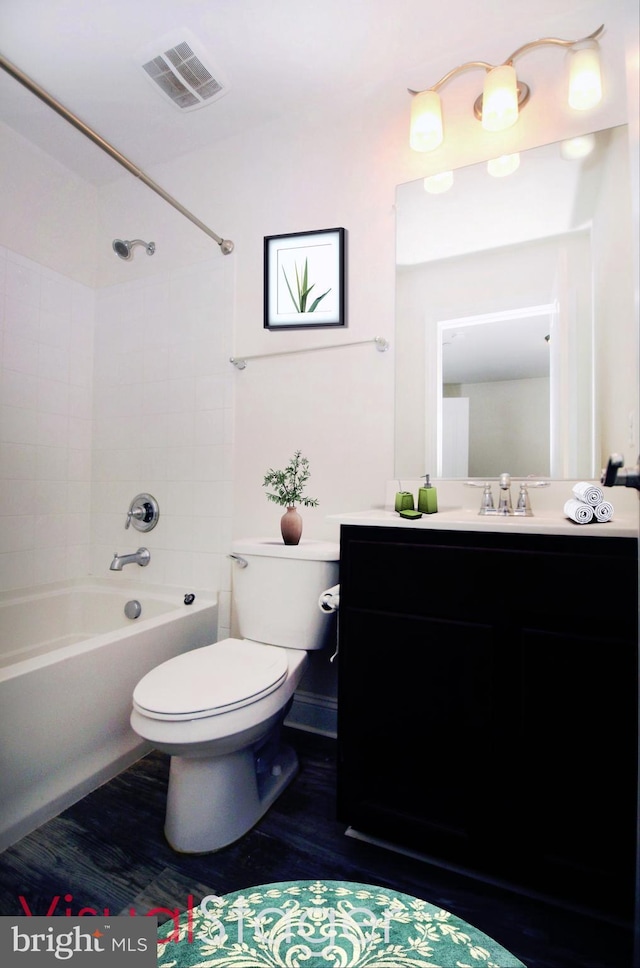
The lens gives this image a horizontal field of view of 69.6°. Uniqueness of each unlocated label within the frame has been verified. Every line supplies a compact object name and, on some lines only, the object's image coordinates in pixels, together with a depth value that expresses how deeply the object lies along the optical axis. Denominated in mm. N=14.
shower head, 1985
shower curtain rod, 1227
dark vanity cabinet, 956
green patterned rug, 887
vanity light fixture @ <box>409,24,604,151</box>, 1368
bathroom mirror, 1382
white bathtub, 1253
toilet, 1143
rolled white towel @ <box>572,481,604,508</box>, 1079
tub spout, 2098
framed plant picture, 1795
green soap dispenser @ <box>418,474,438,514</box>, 1469
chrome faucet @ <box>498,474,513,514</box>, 1385
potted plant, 1627
